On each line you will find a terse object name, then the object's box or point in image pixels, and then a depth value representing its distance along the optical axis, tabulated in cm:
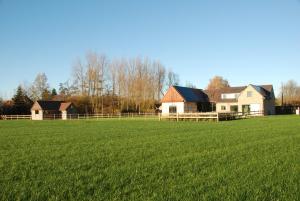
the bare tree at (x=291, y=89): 8540
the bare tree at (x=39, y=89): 6522
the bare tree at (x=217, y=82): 7646
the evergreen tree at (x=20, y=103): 5666
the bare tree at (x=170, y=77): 6289
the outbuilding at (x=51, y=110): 5238
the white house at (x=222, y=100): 4494
